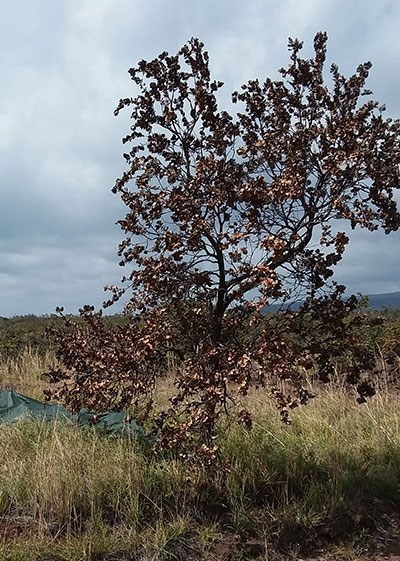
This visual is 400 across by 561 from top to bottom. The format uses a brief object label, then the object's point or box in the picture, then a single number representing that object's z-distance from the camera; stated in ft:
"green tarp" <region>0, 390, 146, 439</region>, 17.66
